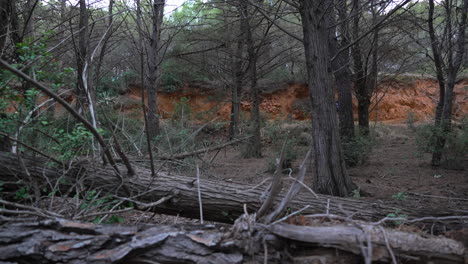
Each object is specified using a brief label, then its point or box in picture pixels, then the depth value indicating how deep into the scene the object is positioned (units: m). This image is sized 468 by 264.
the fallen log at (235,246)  1.84
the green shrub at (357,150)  8.62
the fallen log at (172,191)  3.33
